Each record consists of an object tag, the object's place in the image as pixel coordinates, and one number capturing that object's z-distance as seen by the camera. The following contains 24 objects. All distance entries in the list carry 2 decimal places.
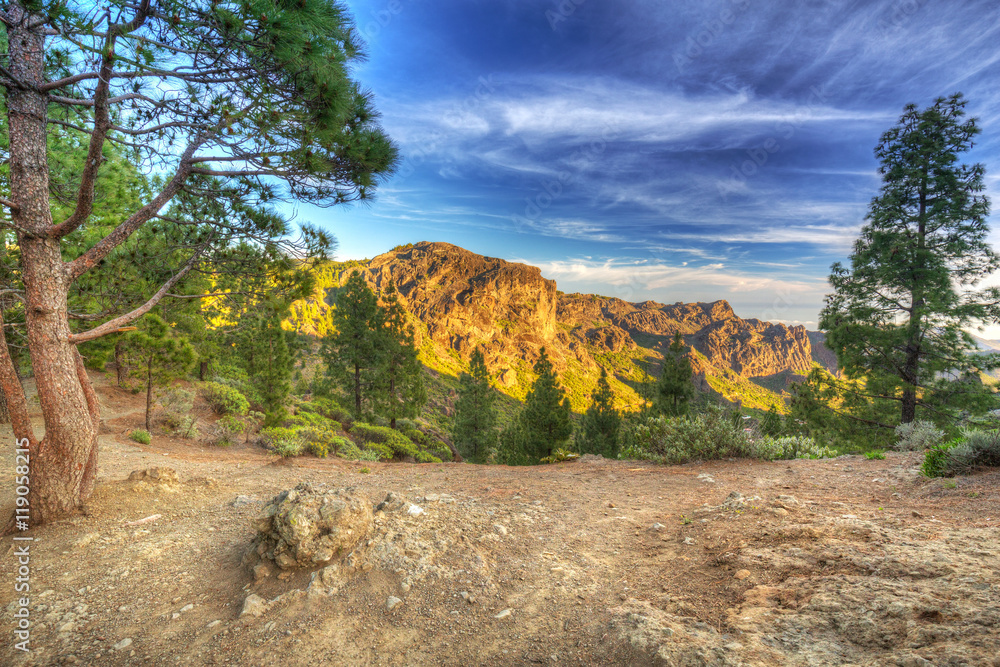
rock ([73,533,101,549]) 4.00
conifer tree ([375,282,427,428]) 21.19
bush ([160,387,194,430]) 15.06
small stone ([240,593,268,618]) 3.09
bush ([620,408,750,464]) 8.64
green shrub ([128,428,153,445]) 11.18
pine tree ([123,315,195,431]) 10.70
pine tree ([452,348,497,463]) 25.41
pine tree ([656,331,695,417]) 20.62
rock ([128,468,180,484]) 5.72
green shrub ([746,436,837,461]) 8.55
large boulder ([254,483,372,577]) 3.64
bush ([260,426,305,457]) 10.05
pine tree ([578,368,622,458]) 22.81
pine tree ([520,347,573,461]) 19.62
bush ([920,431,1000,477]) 5.45
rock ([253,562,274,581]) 3.55
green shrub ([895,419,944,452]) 8.73
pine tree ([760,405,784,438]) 15.92
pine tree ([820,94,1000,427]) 12.30
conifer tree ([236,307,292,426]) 15.77
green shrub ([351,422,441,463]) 16.20
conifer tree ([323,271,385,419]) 20.36
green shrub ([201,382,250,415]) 14.59
